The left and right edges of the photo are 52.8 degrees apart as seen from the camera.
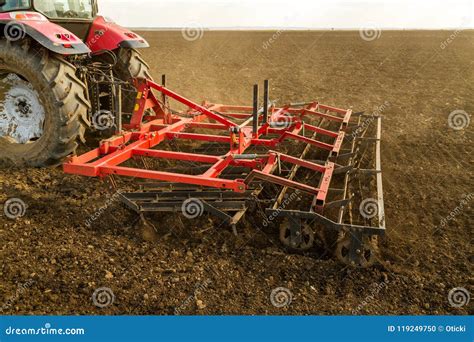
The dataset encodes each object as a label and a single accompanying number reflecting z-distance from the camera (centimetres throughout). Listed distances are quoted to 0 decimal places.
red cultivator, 309
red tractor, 375
